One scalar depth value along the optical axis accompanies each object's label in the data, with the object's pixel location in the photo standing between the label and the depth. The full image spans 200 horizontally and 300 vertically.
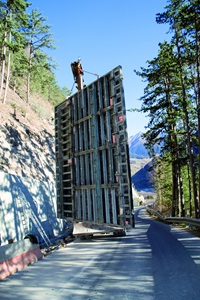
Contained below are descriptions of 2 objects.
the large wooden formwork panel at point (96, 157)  7.61
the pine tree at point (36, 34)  33.30
